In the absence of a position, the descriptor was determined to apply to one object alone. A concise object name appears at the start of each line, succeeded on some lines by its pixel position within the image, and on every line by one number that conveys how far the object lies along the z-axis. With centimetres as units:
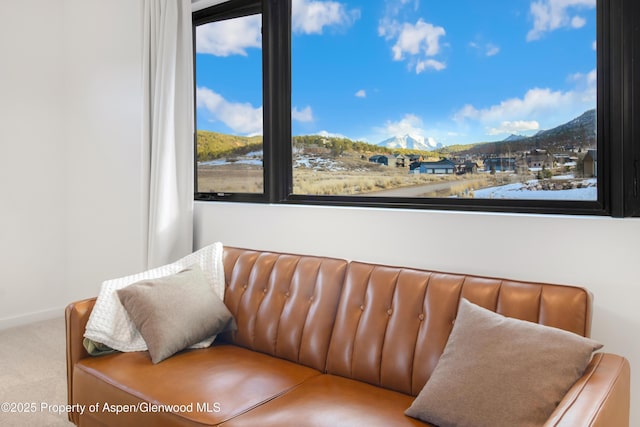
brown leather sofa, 157
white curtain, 307
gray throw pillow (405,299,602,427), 134
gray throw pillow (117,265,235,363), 205
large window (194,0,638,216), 202
